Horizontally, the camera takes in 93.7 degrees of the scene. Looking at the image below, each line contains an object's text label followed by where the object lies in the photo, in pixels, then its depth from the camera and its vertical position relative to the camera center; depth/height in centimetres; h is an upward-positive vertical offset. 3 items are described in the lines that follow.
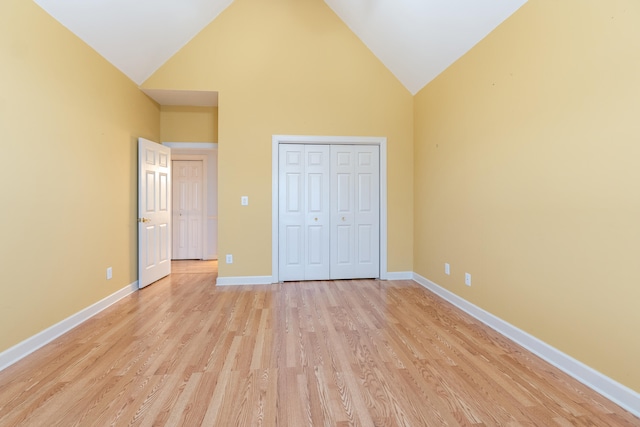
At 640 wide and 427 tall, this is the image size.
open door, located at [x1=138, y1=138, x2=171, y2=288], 386 -4
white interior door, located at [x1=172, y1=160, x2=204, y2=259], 610 -2
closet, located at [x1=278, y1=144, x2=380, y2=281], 420 -2
